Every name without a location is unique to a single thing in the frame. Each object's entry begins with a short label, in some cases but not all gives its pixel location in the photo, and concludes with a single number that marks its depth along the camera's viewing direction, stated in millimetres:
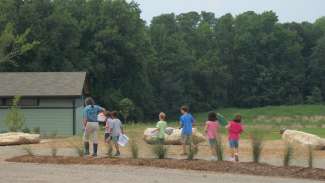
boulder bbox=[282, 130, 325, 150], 24578
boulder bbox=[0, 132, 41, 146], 26875
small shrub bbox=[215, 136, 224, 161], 18812
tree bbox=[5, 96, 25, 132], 34062
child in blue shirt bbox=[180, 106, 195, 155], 21406
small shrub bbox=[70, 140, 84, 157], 20450
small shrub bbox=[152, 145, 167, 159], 19281
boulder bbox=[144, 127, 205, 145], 26797
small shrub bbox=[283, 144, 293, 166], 17641
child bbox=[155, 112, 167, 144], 21509
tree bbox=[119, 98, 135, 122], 63438
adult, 20266
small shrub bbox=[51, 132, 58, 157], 20359
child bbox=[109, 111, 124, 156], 21016
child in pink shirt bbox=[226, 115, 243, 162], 19766
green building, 40438
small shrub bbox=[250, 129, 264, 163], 18203
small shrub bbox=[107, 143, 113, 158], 20094
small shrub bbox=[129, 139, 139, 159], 19531
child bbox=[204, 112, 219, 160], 19781
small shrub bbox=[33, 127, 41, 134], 36916
